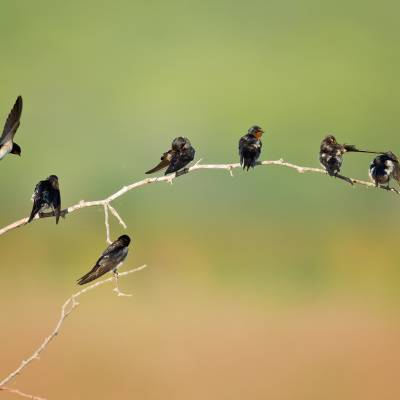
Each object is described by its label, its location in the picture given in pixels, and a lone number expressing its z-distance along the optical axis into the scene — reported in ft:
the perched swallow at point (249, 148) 70.44
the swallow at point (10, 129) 51.78
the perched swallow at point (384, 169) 72.33
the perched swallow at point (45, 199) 59.21
